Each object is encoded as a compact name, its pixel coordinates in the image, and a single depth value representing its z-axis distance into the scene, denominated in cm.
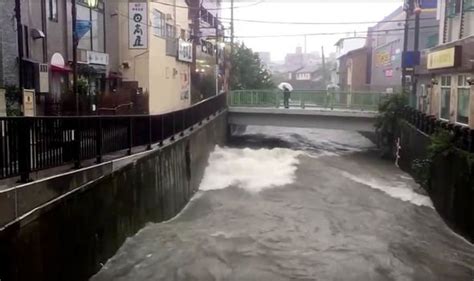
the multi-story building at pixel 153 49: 2513
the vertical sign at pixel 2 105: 1080
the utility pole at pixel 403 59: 2830
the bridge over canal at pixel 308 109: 3153
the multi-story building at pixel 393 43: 3825
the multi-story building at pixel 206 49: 3891
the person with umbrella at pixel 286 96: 3329
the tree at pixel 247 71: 5228
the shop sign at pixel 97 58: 2134
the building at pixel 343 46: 6621
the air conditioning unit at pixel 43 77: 1712
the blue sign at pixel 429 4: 3819
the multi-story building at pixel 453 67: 1782
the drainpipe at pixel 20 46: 1548
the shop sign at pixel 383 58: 4622
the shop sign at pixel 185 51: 3238
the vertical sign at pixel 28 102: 1332
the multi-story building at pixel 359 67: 5588
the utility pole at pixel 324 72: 8795
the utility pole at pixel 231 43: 4290
